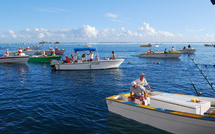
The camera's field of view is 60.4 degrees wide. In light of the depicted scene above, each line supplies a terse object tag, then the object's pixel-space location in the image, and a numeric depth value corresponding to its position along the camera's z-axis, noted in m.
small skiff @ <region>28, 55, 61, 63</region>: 38.58
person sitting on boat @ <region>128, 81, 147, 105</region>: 9.87
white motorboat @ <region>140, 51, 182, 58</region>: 45.67
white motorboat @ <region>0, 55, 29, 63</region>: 34.89
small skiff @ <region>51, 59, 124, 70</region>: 27.52
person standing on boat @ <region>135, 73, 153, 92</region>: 10.55
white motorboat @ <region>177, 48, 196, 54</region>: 57.48
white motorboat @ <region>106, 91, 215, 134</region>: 7.38
